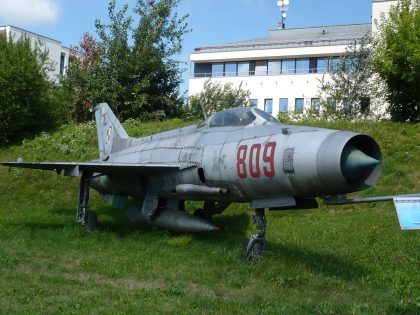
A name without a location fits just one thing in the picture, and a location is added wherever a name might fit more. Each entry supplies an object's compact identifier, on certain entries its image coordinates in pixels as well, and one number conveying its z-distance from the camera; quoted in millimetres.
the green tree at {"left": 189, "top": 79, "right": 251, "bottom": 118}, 32969
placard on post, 4906
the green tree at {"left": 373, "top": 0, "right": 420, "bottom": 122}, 21656
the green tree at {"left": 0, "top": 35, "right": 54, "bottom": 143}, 23125
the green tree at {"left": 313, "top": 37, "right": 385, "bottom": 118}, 30359
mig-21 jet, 7160
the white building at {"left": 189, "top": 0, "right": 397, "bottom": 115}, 45009
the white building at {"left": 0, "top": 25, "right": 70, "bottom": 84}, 51312
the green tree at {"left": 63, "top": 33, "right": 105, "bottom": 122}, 27297
